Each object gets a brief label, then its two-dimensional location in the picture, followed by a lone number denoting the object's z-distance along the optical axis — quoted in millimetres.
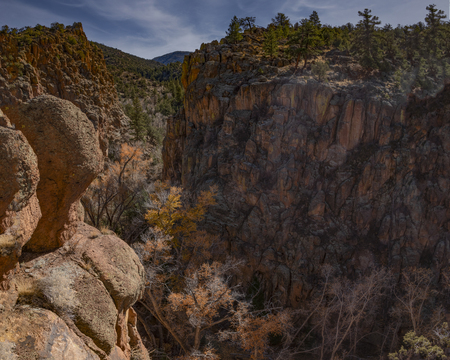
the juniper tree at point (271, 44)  29839
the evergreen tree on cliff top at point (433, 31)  28562
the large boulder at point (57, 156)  6746
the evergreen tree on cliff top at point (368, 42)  28016
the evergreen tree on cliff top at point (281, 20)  42319
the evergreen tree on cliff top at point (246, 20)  41300
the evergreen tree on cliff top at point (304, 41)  27891
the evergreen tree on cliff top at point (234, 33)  33219
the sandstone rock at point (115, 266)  7480
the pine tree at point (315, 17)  36434
